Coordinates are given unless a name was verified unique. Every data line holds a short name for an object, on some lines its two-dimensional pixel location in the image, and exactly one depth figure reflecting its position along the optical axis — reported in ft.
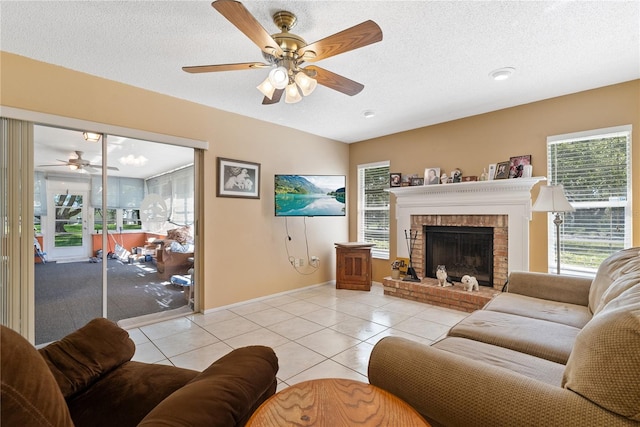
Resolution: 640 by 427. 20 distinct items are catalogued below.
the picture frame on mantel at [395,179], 14.49
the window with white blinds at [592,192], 9.14
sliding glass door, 8.49
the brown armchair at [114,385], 1.90
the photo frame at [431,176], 13.16
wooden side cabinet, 14.44
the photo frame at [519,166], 10.64
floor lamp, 8.57
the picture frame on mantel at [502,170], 11.14
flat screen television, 13.12
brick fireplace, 10.88
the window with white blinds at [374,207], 15.65
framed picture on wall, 11.54
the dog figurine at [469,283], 11.46
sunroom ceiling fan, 8.84
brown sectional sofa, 2.59
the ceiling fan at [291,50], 4.93
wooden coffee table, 2.80
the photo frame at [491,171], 11.43
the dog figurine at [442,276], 12.17
